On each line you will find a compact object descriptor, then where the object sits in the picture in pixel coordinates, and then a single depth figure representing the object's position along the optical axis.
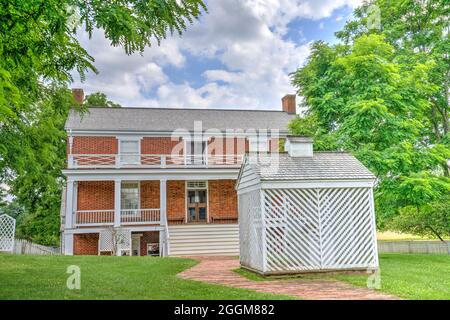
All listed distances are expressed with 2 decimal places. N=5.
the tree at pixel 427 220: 15.88
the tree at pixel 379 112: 13.02
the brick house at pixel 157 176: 17.75
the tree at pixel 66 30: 4.29
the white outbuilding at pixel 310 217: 8.66
